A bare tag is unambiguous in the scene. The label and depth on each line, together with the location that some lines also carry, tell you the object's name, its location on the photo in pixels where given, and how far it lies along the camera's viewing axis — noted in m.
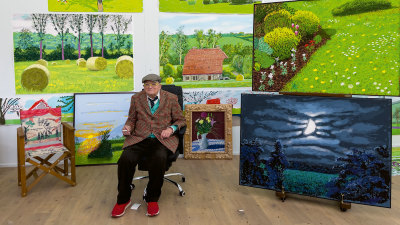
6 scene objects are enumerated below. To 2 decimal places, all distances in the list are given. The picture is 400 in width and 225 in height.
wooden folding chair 3.38
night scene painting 2.74
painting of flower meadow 2.64
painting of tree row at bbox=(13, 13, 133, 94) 4.11
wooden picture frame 4.57
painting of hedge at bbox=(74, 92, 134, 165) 4.22
